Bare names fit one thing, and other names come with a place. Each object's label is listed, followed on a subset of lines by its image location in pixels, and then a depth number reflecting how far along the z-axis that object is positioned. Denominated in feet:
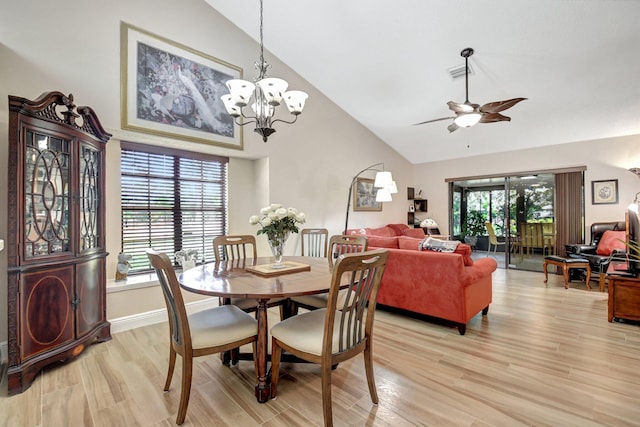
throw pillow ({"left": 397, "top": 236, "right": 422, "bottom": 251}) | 10.95
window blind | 11.48
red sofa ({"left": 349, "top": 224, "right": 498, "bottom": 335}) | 9.60
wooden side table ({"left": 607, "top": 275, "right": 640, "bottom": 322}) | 10.18
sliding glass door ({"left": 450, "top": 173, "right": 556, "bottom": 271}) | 19.86
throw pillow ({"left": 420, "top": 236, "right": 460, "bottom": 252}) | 10.09
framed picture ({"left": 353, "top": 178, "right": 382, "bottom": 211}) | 19.60
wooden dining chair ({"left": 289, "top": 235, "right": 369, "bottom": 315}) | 8.05
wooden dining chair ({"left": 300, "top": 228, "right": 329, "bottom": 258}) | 13.57
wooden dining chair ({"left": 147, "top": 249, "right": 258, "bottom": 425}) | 5.43
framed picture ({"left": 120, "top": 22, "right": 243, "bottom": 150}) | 10.50
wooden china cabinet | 6.76
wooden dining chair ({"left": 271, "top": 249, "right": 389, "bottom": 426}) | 5.16
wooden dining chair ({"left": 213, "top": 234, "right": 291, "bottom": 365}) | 7.86
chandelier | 7.86
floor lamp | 17.17
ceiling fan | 11.22
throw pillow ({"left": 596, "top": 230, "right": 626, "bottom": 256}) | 15.39
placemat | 7.19
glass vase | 7.75
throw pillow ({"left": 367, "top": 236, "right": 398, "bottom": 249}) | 11.61
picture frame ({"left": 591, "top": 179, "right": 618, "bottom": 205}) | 16.85
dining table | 5.73
